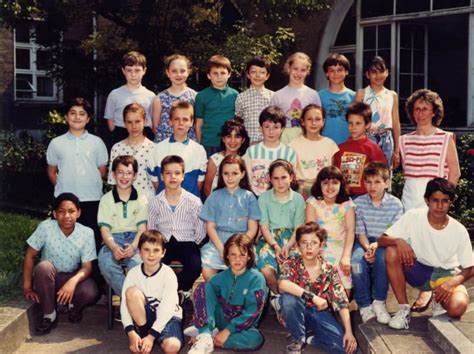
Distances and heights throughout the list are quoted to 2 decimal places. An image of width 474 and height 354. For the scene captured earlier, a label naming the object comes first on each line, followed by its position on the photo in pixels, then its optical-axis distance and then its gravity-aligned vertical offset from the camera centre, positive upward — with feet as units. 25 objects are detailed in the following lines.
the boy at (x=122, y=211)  17.43 -1.07
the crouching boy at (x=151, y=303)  14.60 -2.92
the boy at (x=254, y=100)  20.02 +2.02
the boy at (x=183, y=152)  18.48 +0.47
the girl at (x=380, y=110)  19.77 +1.73
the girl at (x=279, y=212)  16.98 -1.07
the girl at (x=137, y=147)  18.66 +0.61
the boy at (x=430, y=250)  15.65 -1.86
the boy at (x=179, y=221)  16.94 -1.32
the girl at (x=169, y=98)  19.88 +2.08
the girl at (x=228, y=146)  18.56 +0.63
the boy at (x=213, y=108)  20.17 +1.80
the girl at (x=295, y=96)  19.86 +2.14
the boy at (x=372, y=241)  16.10 -1.77
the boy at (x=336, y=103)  19.71 +1.94
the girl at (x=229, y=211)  17.19 -1.05
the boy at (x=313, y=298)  14.97 -2.83
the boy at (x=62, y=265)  16.48 -2.37
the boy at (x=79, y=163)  18.74 +0.16
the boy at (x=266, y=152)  18.31 +0.47
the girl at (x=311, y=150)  18.35 +0.53
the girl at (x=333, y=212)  16.81 -1.05
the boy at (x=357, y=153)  18.19 +0.44
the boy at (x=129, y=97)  20.19 +2.14
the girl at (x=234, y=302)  15.07 -2.99
